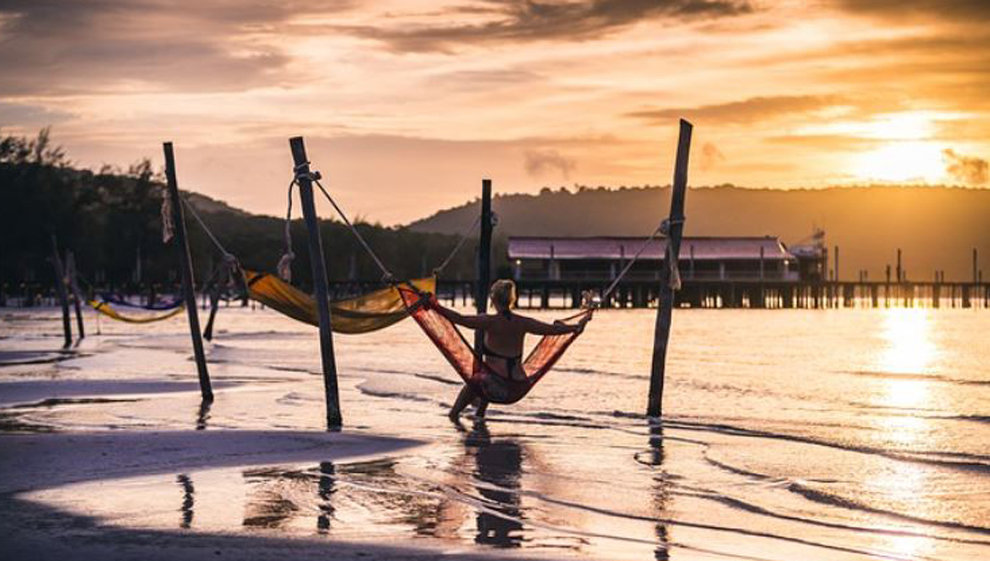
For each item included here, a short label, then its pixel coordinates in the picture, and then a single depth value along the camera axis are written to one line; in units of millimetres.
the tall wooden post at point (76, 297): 36409
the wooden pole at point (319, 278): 13320
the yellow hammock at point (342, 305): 14141
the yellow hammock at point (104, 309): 29822
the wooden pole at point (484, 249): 14867
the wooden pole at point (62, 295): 30745
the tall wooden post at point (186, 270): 15969
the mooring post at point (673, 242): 14141
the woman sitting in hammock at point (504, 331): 12781
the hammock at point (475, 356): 12875
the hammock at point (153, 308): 29378
